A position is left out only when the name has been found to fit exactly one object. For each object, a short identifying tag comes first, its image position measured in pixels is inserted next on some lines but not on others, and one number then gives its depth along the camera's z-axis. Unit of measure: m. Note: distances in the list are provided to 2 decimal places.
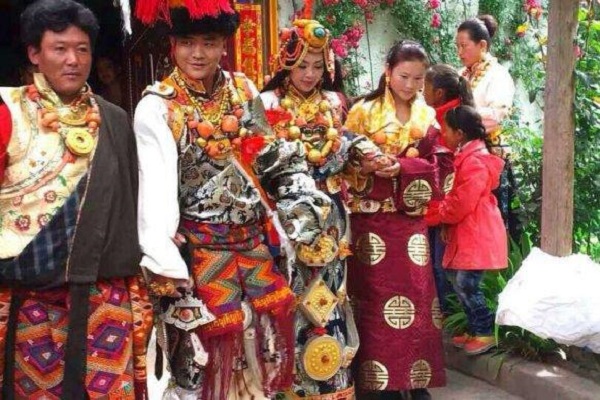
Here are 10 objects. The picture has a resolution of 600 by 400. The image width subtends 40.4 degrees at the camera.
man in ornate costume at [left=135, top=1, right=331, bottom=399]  2.94
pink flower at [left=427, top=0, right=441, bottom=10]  8.19
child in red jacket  4.50
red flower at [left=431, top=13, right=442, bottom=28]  8.32
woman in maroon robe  3.88
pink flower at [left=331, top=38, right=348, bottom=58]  7.42
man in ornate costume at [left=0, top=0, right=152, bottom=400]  2.60
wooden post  4.30
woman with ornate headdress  3.60
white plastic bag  4.02
